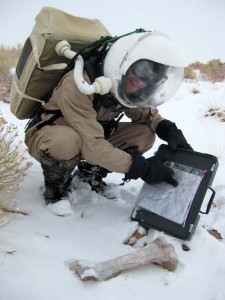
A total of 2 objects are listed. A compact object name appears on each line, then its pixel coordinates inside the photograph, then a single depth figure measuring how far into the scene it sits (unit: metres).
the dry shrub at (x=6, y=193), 2.05
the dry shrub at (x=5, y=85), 5.09
